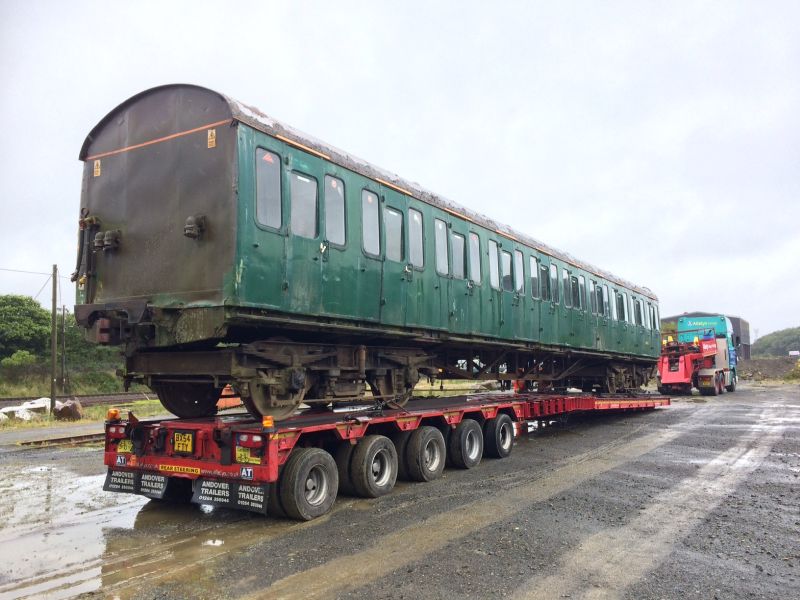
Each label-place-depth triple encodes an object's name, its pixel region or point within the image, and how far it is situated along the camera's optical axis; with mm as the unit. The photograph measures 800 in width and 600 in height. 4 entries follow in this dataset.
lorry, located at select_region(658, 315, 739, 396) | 27453
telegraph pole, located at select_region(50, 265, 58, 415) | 21258
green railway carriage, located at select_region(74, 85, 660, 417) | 6449
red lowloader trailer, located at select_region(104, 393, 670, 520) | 6262
